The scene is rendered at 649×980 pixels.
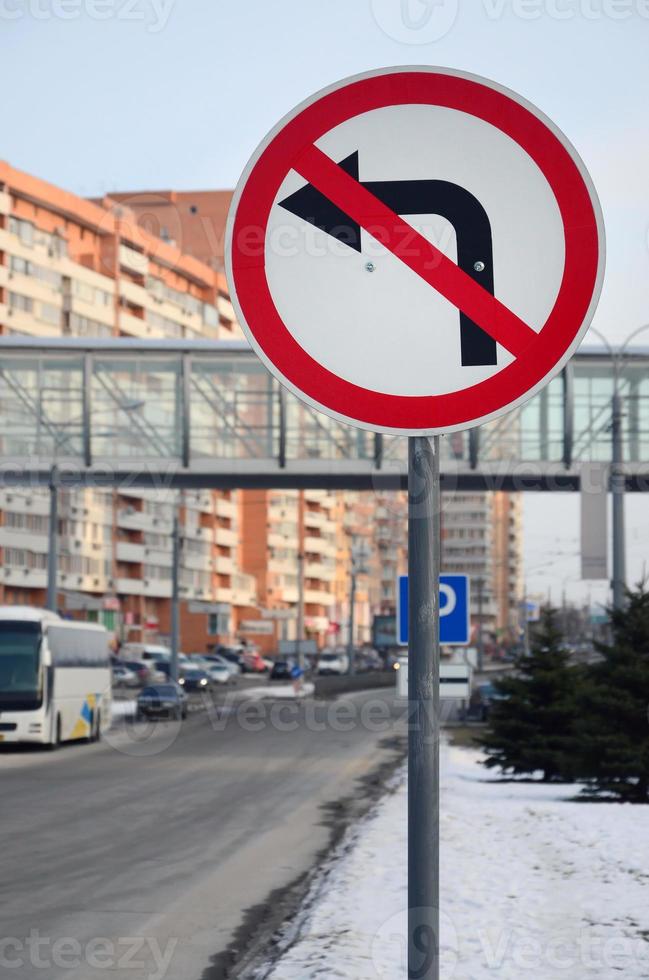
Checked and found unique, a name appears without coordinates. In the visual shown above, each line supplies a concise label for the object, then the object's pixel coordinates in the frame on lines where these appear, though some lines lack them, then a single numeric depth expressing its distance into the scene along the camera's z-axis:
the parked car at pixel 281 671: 107.12
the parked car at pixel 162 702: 59.53
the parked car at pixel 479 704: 57.37
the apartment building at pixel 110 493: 106.38
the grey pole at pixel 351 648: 109.44
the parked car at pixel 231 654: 123.62
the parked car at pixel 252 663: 123.62
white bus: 39.12
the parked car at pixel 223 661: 106.47
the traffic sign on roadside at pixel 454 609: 17.16
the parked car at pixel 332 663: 118.31
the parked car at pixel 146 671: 88.44
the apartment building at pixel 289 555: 164.25
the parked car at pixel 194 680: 85.61
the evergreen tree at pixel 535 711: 27.48
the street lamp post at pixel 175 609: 68.62
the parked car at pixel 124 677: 86.94
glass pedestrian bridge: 46.06
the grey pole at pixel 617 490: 34.53
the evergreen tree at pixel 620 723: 21.72
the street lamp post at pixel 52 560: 55.09
